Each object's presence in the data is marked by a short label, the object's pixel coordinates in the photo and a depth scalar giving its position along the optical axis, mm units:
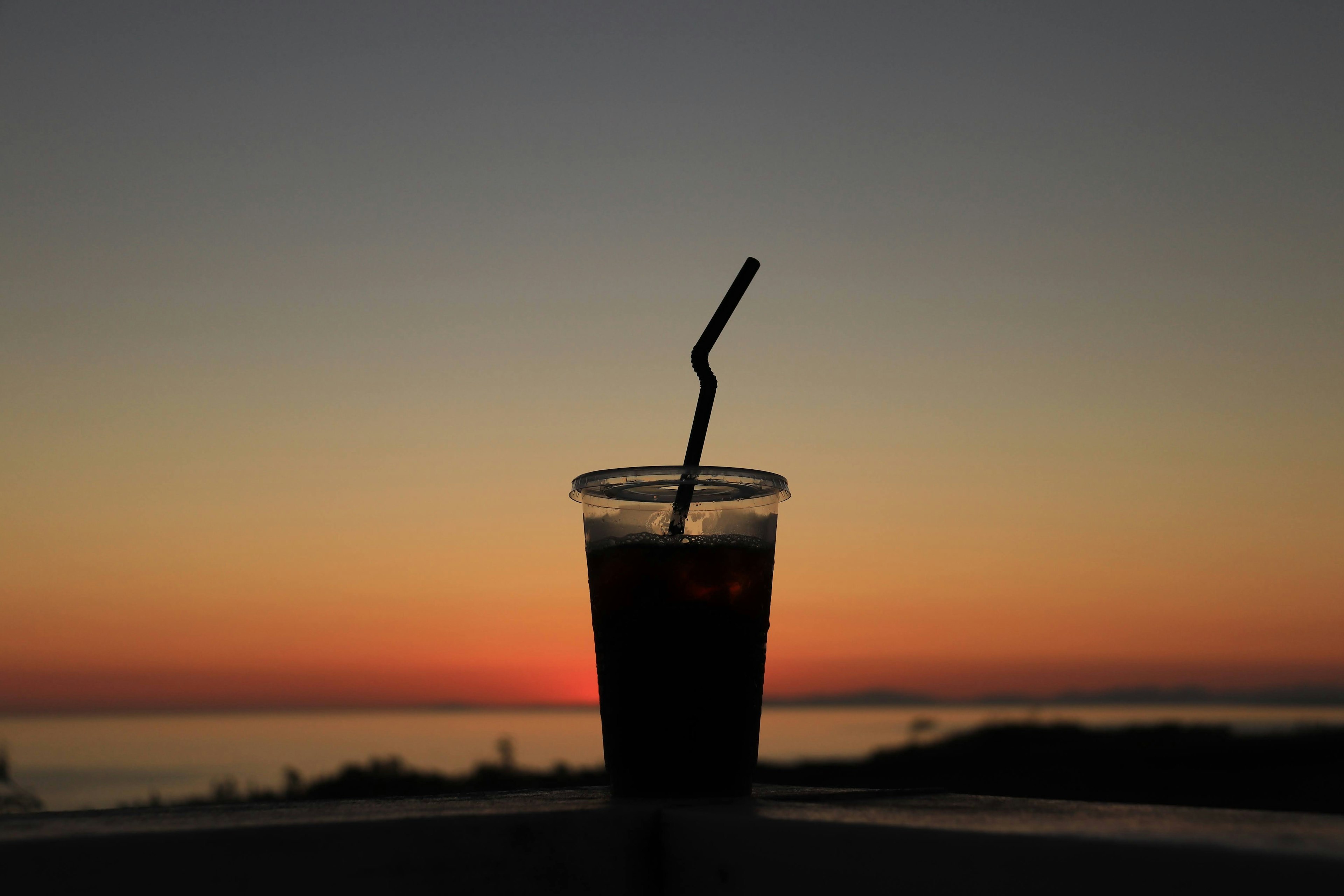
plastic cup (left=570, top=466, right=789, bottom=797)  934
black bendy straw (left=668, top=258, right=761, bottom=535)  968
